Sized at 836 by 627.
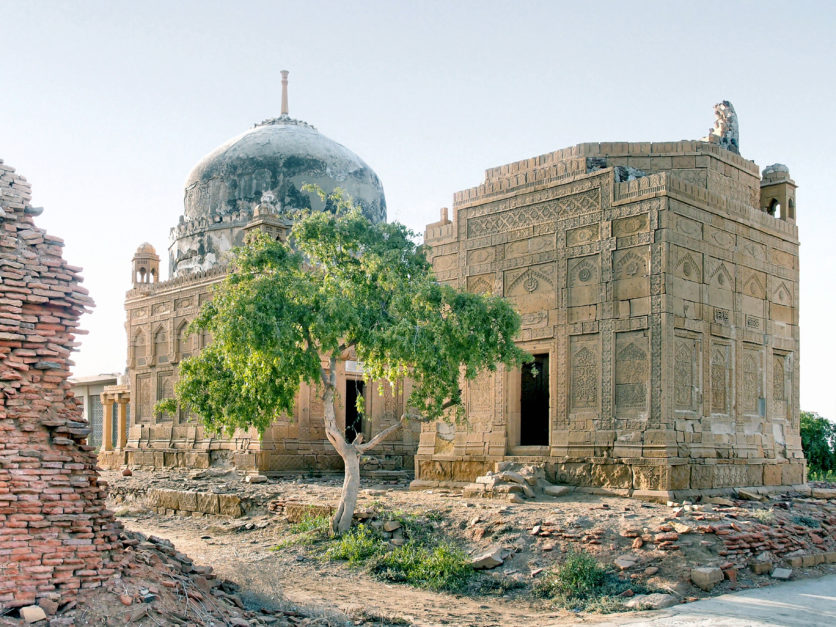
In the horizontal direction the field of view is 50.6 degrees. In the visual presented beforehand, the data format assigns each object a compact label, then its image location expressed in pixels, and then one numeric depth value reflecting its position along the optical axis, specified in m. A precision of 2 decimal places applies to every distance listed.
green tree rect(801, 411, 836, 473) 26.08
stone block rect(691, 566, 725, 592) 10.30
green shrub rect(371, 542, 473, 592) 11.08
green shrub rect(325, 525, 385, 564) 12.20
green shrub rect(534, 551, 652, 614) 10.14
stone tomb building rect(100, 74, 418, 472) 21.00
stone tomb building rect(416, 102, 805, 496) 13.76
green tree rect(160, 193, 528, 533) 12.02
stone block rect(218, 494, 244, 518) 16.61
